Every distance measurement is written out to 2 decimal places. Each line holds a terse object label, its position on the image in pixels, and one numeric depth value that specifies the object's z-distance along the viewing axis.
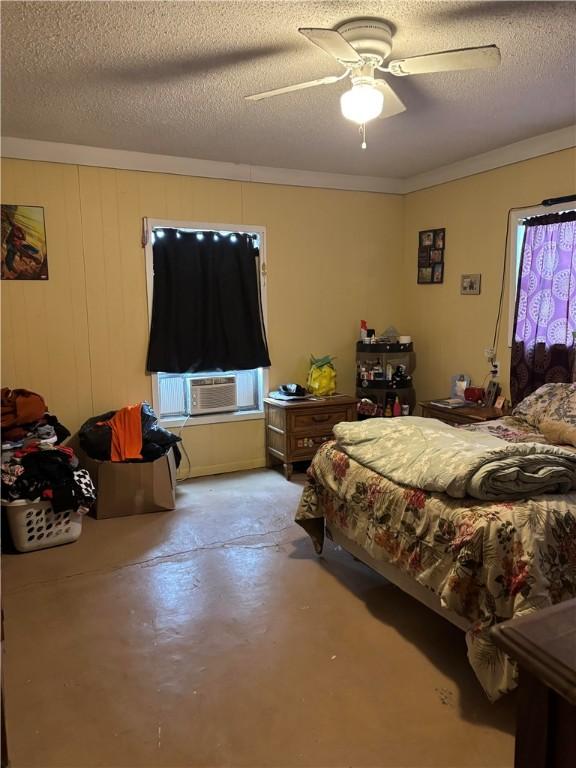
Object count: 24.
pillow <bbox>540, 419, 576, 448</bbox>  3.08
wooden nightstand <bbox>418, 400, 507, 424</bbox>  3.91
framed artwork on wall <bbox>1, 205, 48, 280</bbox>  3.77
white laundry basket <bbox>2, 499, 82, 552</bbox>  3.17
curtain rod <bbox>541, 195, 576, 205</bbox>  3.63
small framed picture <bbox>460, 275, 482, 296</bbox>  4.42
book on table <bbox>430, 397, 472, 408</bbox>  4.20
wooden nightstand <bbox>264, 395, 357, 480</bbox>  4.46
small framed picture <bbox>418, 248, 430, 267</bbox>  4.92
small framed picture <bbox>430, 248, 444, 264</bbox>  4.79
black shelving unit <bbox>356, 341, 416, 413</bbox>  4.84
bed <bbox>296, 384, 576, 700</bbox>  1.88
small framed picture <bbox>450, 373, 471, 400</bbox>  4.43
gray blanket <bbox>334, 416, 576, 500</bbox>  2.10
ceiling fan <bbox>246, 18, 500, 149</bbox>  2.12
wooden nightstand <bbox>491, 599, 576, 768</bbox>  0.79
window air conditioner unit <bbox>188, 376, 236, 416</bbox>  4.50
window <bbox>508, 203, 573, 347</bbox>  4.02
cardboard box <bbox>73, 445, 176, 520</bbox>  3.70
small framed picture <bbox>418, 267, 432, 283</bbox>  4.92
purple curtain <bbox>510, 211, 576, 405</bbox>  3.68
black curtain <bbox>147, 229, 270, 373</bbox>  4.30
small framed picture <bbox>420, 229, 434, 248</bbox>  4.86
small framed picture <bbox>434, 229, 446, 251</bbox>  4.74
